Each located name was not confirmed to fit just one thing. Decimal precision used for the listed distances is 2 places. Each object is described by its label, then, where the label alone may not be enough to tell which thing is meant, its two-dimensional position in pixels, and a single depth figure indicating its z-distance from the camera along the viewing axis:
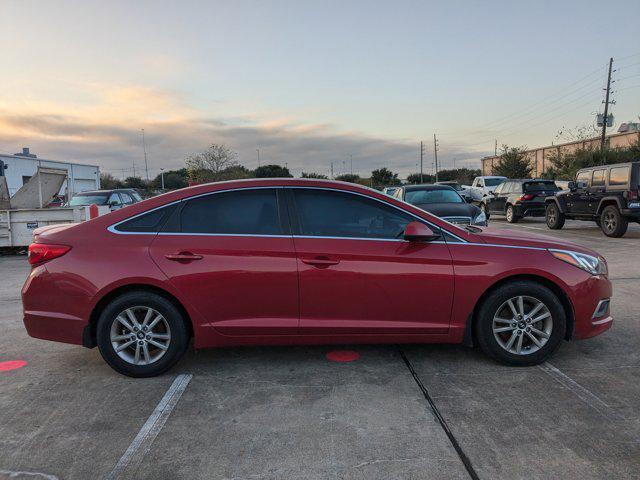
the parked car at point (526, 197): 18.19
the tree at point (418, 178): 80.88
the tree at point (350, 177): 69.32
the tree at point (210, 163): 50.12
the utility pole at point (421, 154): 84.91
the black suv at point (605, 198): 12.37
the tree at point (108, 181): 75.50
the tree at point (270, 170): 56.97
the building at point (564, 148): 38.12
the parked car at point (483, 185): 25.72
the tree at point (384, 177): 69.59
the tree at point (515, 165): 47.12
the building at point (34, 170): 37.22
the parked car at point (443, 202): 10.41
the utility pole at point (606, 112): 36.32
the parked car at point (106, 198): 15.54
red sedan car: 3.85
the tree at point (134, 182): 84.19
